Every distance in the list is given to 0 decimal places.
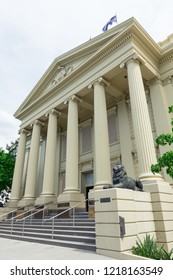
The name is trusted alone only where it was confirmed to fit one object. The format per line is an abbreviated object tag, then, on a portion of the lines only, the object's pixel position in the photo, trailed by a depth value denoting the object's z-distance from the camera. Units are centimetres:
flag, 1544
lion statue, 691
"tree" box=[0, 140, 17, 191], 2472
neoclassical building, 1148
